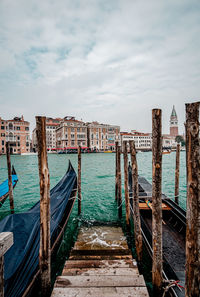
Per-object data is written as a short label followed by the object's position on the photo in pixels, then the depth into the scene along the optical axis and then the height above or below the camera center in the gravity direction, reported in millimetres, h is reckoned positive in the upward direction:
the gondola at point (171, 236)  2461 -1880
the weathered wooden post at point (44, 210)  2229 -854
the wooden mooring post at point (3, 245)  960 -568
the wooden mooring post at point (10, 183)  5788 -1240
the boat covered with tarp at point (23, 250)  1956 -1414
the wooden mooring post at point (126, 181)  4535 -951
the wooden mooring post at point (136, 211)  3223 -1280
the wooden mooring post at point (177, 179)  6270 -1215
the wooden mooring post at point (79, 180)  5617 -1132
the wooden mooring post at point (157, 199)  2236 -715
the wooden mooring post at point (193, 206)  1661 -593
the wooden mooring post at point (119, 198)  5445 -1717
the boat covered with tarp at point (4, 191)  6321 -1708
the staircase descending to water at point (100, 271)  1935 -1778
